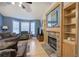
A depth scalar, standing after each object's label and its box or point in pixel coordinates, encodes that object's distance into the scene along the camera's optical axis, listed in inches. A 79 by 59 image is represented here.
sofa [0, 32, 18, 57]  44.0
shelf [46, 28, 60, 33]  63.2
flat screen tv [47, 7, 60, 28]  63.3
